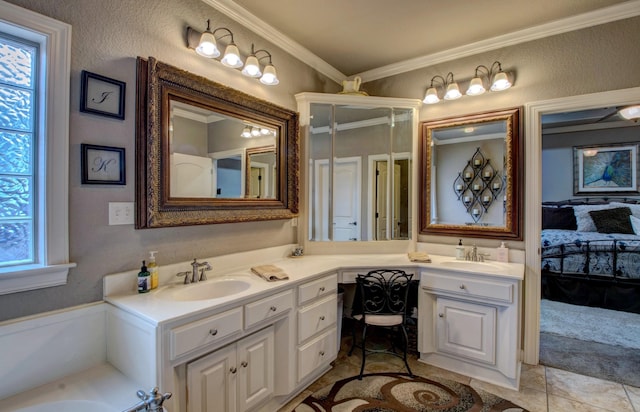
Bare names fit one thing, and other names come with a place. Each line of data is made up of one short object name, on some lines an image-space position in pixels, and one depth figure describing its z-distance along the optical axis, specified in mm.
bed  3668
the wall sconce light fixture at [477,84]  2600
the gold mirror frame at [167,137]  1756
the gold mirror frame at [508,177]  2635
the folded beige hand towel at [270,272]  2023
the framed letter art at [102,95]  1544
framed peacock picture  4996
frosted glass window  1383
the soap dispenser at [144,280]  1688
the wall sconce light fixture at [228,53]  1960
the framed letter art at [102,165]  1548
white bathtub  1267
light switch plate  1658
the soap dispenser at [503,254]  2635
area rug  2020
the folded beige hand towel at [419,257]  2672
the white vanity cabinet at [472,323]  2238
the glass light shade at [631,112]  2975
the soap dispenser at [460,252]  2791
